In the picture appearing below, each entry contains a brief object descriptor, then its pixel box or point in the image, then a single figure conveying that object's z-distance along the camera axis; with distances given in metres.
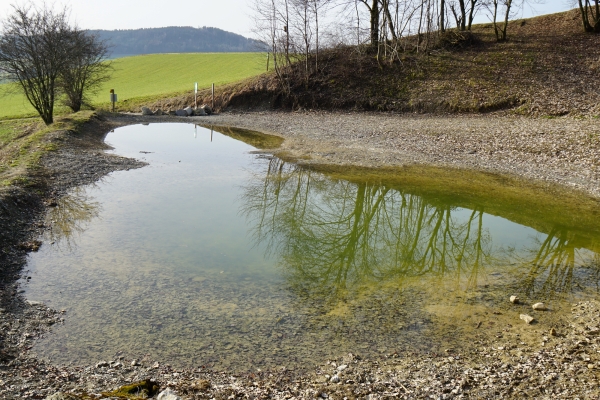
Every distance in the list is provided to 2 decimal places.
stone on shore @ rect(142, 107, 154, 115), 30.02
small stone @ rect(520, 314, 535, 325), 6.01
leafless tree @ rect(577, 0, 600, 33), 30.55
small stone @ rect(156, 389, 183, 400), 4.15
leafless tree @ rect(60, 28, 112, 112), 24.50
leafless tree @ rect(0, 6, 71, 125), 20.25
